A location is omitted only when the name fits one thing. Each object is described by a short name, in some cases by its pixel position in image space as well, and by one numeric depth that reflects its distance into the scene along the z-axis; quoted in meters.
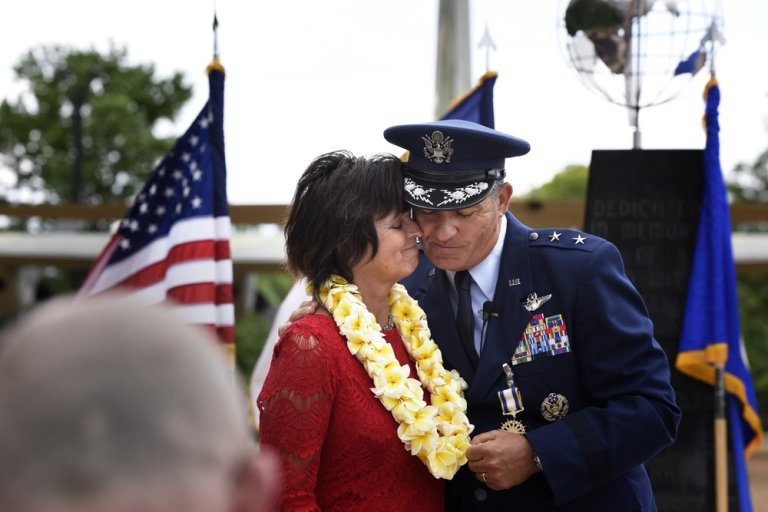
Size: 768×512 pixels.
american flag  4.67
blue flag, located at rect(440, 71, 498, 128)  4.59
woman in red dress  2.36
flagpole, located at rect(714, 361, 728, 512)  4.29
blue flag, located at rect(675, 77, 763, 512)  4.32
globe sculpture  4.24
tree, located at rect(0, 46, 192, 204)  28.86
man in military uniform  2.57
